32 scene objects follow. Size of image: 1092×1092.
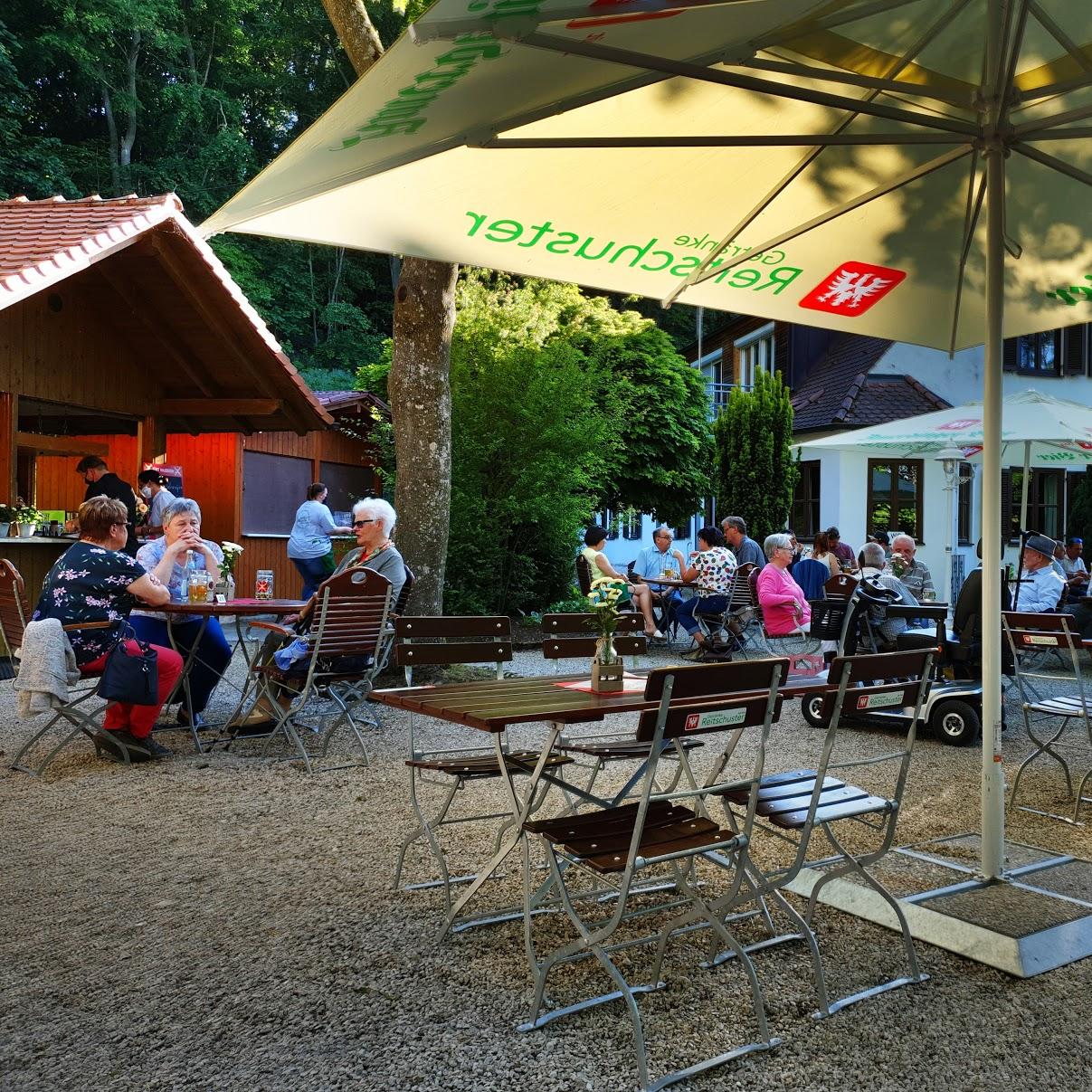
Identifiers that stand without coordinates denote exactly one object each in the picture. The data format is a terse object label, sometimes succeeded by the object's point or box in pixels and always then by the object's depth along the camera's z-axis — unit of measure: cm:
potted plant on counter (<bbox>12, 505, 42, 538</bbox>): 1020
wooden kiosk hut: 1038
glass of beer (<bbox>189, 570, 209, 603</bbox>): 671
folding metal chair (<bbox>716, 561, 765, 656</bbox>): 1088
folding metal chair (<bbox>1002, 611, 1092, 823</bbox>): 526
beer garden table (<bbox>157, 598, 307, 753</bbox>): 612
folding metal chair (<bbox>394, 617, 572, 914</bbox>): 383
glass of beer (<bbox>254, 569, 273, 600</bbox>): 738
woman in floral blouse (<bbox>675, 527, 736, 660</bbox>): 1088
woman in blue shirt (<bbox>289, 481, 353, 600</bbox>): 1327
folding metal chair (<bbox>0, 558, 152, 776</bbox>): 580
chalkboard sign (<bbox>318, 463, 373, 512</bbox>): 1884
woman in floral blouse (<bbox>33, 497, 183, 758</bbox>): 579
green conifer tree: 2034
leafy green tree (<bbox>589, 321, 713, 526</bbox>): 2066
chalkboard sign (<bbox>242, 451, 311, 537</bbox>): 1612
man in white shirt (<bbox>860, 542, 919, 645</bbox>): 795
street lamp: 1140
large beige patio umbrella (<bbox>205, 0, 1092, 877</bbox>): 312
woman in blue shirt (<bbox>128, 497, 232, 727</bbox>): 652
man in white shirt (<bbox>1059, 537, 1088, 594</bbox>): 1367
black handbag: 572
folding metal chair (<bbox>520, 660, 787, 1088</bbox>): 278
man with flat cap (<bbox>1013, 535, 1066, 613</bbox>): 875
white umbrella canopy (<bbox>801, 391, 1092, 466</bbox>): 886
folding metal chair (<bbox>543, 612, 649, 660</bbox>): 456
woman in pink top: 862
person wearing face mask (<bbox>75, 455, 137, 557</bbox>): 1095
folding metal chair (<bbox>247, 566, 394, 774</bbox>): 605
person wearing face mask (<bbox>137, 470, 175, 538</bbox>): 1171
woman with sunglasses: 673
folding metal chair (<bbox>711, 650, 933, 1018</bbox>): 310
